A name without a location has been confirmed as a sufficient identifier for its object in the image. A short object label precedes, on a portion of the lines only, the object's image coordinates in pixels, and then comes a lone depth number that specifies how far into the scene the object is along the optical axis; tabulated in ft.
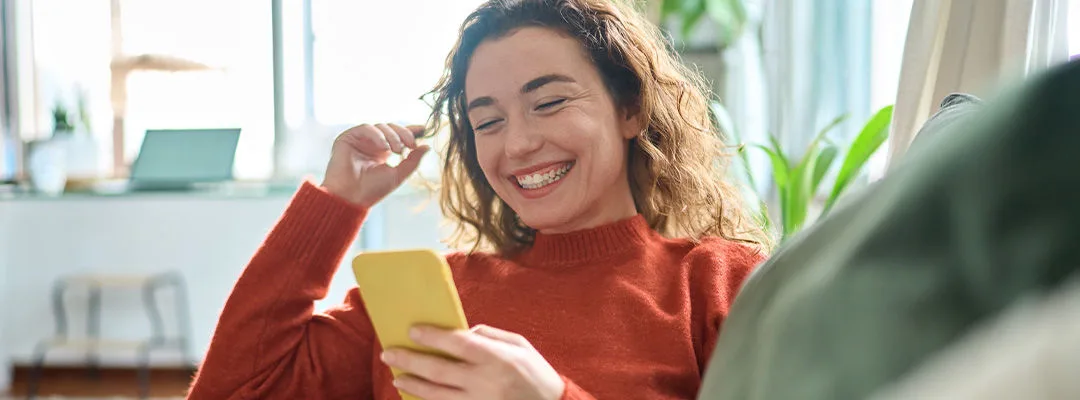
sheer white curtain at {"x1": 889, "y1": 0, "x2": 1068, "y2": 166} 3.74
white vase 14.57
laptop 14.07
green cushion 0.86
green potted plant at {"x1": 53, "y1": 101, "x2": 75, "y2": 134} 15.15
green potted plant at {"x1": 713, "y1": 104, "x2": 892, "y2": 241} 6.84
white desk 14.10
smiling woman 3.62
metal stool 13.70
